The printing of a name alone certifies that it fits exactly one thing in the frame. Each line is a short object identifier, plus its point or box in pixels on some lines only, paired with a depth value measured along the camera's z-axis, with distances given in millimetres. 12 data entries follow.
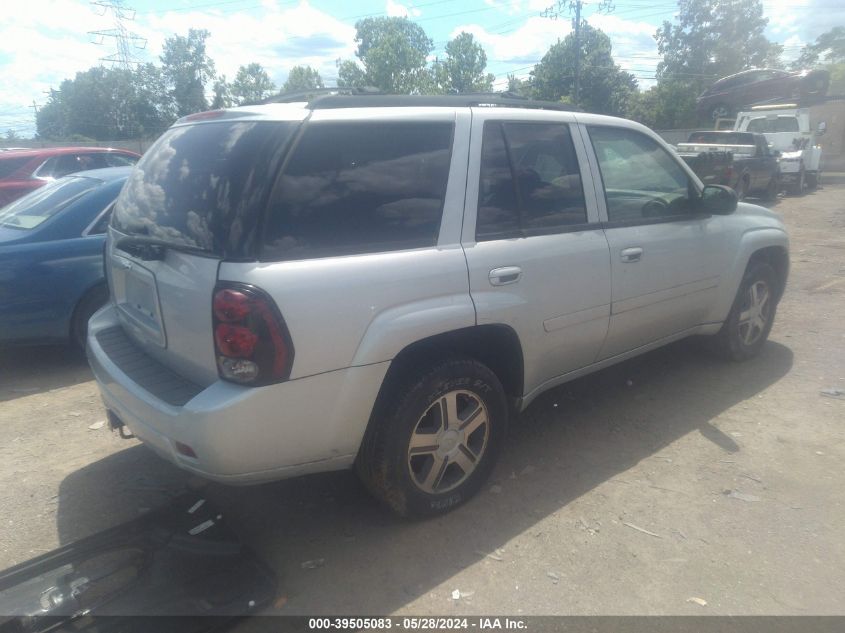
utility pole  32188
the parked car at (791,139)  18625
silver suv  2484
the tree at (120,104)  56438
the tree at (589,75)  45531
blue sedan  4809
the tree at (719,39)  51656
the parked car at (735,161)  14109
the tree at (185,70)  56750
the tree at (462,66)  62344
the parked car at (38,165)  9156
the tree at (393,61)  59478
